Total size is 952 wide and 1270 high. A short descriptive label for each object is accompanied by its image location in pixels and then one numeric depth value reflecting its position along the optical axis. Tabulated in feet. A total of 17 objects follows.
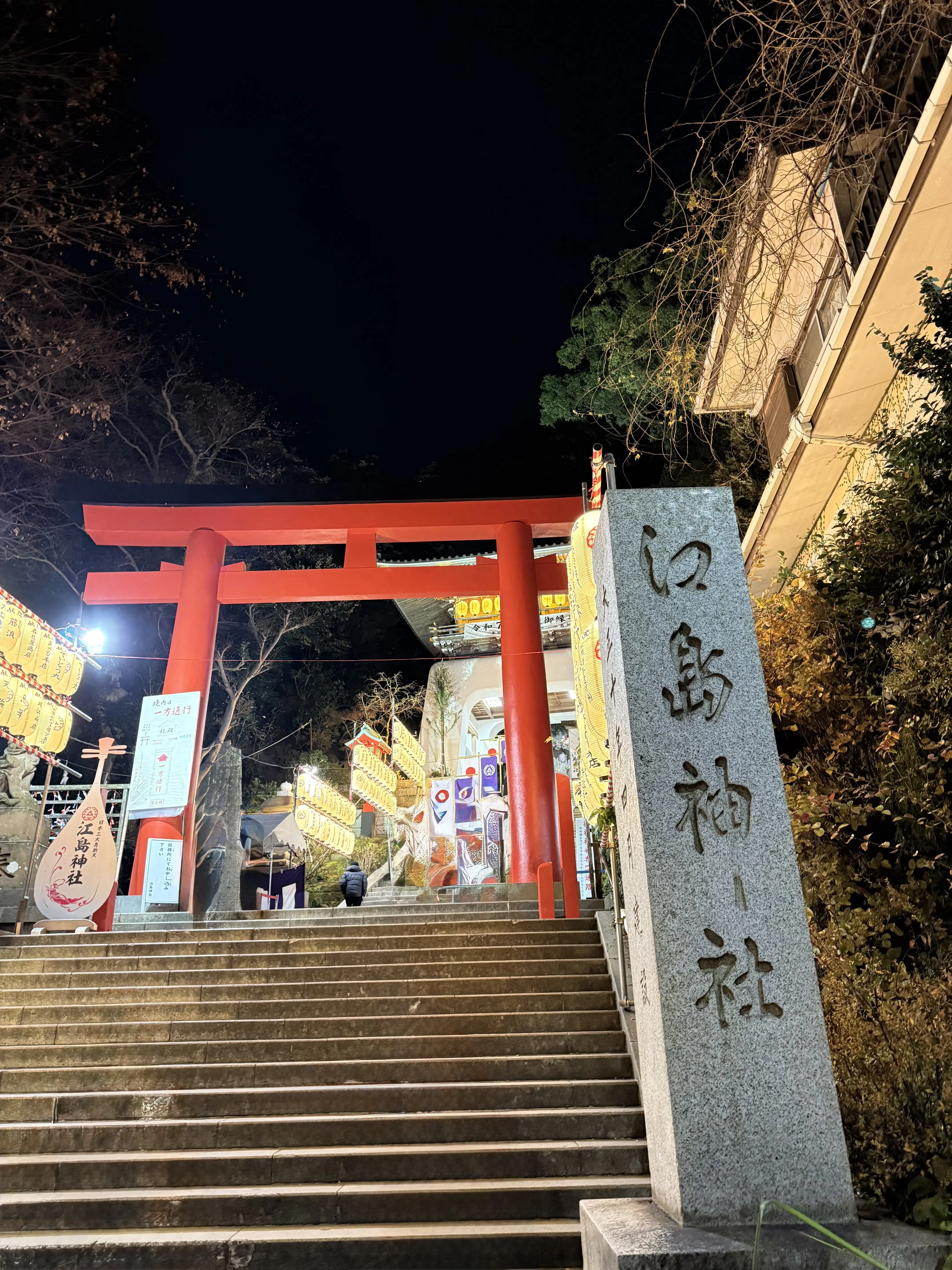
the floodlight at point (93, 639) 45.09
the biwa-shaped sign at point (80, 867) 30.94
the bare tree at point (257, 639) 69.67
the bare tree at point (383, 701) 80.18
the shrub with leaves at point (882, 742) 13.43
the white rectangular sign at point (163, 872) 36.55
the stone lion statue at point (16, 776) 35.01
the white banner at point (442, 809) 58.44
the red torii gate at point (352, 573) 41.70
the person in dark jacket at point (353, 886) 47.42
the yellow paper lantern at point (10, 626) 33.50
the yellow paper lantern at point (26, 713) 33.91
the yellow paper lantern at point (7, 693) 33.12
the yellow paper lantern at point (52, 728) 35.55
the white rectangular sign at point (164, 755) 37.88
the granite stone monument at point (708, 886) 9.02
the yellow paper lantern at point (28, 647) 34.37
